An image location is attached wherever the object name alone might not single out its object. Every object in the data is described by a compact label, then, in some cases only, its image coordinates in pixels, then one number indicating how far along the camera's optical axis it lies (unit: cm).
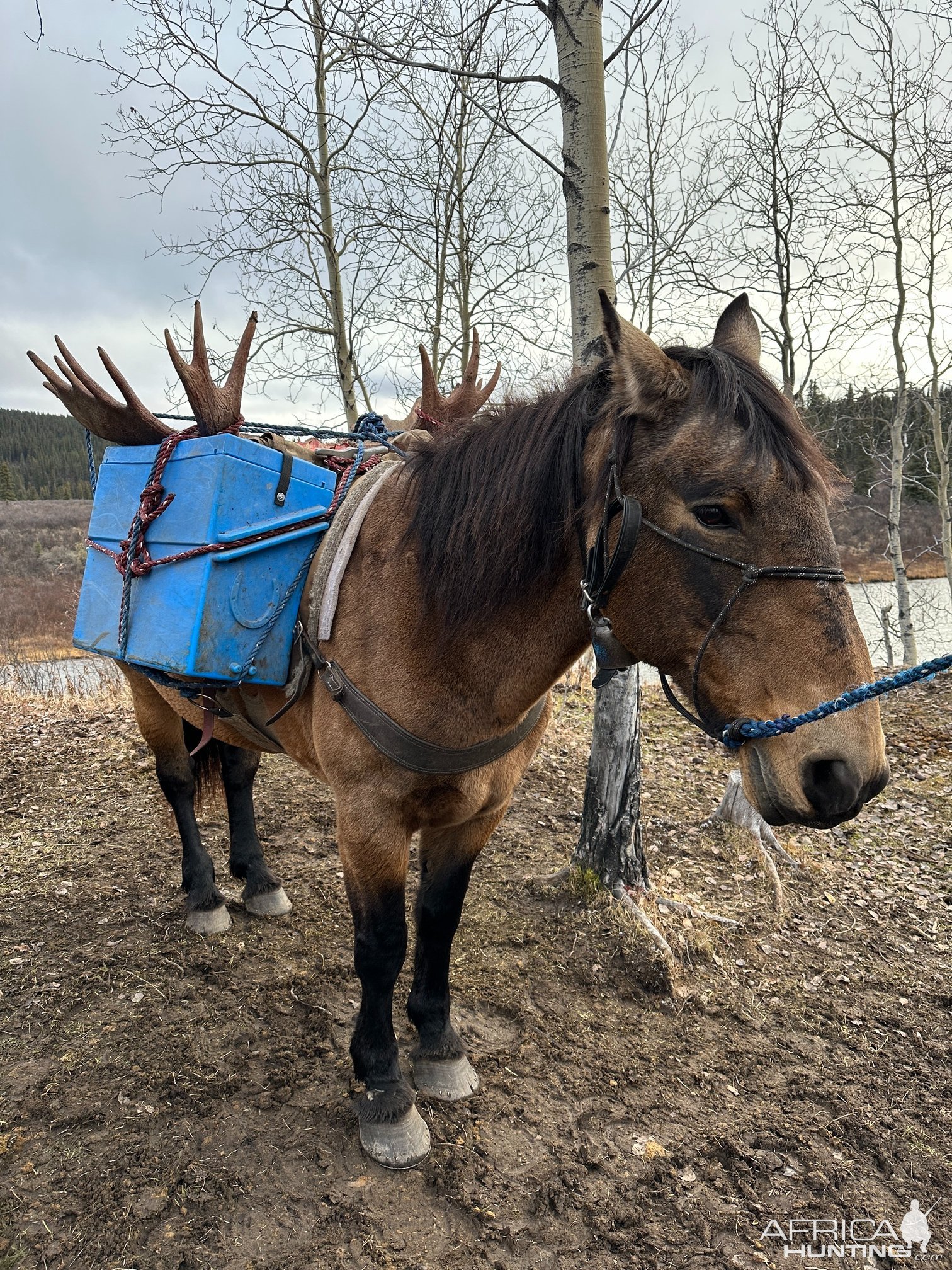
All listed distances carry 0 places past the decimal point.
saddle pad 218
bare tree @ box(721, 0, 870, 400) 1009
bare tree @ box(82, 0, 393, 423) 659
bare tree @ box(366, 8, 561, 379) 884
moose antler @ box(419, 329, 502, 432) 277
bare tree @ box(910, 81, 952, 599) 996
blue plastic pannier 225
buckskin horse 137
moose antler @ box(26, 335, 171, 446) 281
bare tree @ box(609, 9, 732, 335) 1001
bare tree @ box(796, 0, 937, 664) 1030
